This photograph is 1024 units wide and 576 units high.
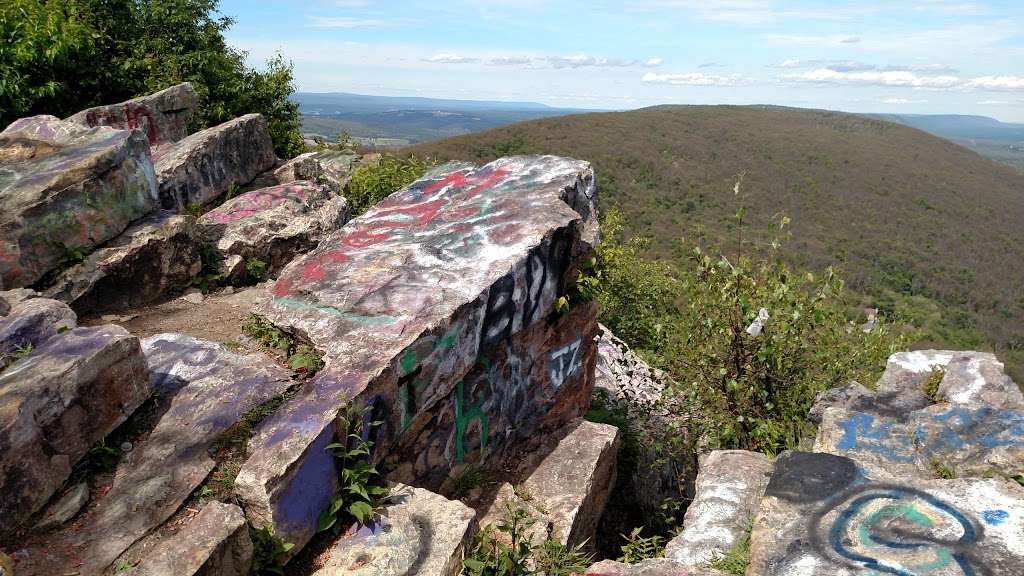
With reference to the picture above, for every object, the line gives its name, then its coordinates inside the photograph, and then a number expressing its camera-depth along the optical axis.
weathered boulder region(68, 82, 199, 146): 11.52
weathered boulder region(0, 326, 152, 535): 4.29
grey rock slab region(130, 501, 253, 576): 4.14
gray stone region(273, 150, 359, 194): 13.19
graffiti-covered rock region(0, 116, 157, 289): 7.66
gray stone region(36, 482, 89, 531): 4.45
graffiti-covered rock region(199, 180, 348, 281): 10.08
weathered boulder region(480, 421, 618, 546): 6.62
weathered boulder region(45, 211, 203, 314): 8.02
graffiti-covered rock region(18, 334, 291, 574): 4.43
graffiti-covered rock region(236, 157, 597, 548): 5.12
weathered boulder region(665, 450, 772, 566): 4.52
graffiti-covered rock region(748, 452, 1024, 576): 3.60
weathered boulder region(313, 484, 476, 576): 4.66
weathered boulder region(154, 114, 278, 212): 10.85
